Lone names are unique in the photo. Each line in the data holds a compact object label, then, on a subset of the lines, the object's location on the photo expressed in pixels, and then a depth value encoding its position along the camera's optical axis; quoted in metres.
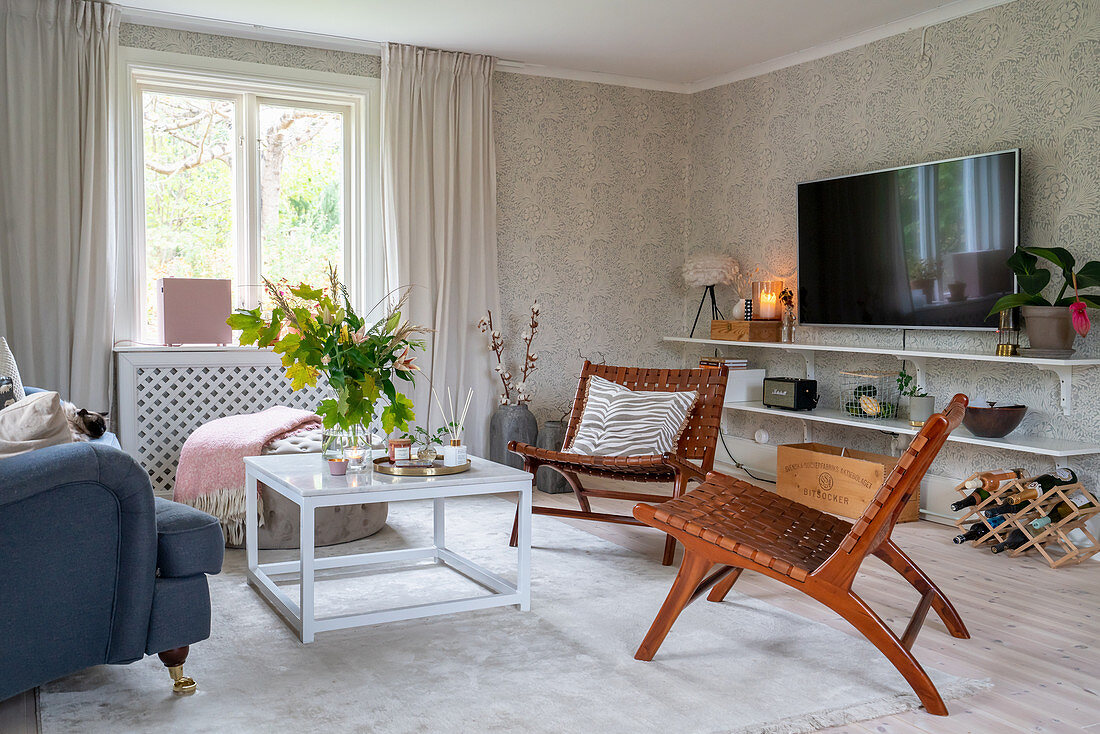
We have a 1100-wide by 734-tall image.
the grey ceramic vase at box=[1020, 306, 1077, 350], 3.65
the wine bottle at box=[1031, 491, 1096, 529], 3.60
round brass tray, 2.87
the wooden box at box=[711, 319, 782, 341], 5.19
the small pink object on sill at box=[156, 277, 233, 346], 4.53
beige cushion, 2.30
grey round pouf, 3.60
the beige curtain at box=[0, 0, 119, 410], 4.27
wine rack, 3.57
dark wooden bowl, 3.84
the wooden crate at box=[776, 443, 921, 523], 4.28
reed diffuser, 2.94
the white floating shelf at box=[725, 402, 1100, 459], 3.64
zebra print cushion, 3.76
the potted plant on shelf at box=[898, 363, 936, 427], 4.25
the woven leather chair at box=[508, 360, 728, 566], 3.49
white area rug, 2.12
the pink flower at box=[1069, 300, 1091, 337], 3.51
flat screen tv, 4.04
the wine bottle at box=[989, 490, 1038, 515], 3.70
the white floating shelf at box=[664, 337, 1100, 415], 3.69
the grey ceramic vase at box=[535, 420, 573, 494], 4.98
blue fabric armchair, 1.96
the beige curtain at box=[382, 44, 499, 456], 5.07
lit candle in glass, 5.27
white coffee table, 2.61
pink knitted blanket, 3.62
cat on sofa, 3.37
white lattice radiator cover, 4.53
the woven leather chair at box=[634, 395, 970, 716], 2.19
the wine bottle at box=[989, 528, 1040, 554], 3.70
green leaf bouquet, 2.86
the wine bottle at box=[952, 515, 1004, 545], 3.83
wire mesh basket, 4.52
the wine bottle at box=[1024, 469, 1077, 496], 3.68
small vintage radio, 4.82
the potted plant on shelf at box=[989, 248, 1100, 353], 3.58
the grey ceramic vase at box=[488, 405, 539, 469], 5.14
